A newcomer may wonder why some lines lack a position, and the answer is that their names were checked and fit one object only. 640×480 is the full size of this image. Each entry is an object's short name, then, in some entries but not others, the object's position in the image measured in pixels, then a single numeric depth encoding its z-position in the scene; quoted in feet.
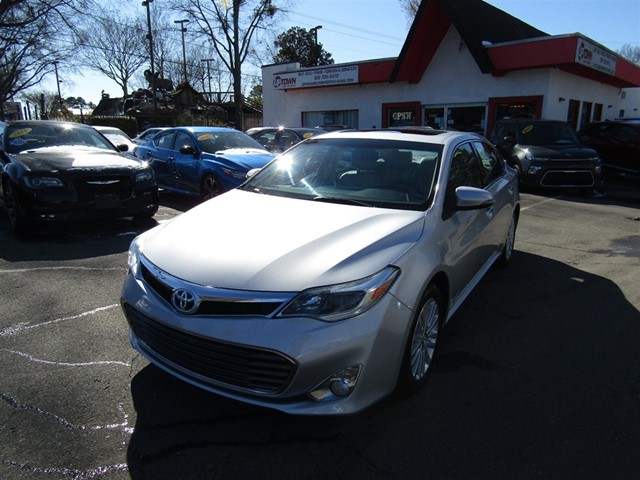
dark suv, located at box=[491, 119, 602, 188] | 35.40
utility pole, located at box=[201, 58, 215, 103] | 179.79
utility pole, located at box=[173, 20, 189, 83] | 165.91
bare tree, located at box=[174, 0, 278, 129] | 82.48
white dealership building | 48.34
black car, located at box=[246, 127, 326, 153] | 37.63
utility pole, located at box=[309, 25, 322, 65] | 137.06
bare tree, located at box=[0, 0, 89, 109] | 69.31
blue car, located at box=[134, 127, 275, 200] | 26.04
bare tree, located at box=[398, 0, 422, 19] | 124.47
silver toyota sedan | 7.32
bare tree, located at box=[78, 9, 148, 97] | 158.35
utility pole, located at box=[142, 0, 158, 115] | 86.74
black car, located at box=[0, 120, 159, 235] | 19.35
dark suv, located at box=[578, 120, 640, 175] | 43.09
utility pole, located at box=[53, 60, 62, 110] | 106.32
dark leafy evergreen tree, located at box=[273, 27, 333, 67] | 154.40
